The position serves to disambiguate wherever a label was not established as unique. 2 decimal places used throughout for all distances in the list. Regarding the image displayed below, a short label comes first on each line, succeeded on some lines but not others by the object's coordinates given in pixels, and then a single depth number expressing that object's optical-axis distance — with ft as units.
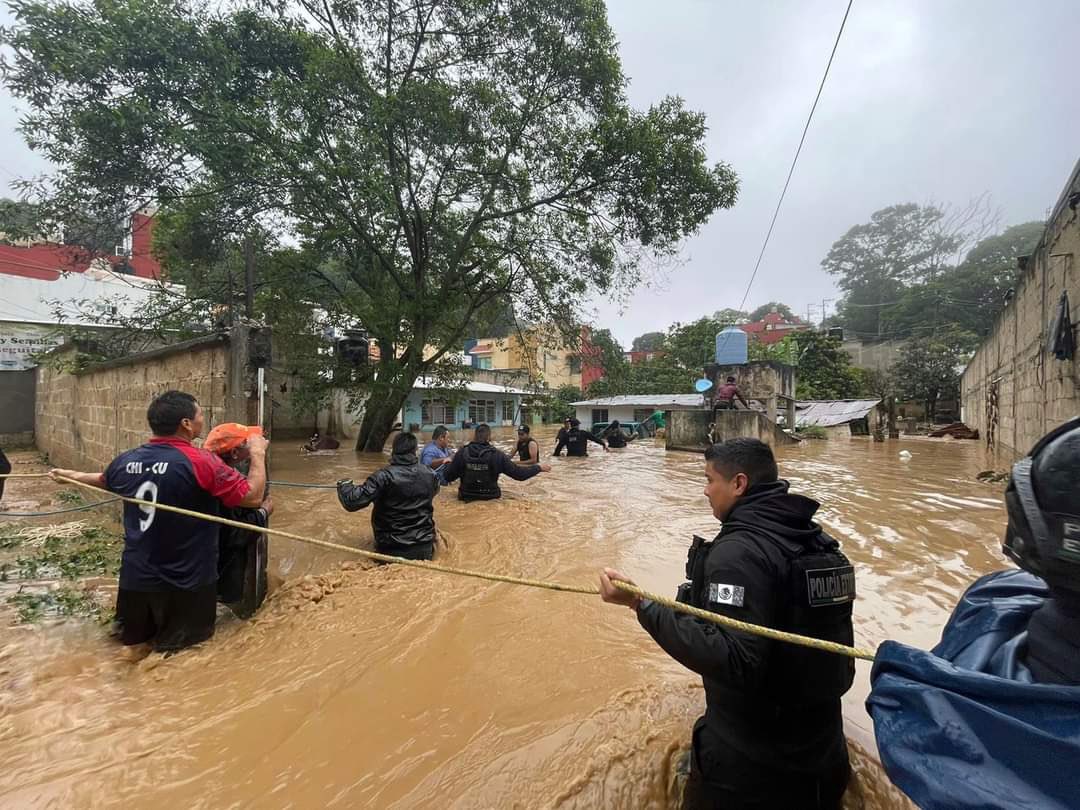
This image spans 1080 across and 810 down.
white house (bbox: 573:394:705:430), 93.05
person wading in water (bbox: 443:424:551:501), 24.22
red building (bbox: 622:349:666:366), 128.42
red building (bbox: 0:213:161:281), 63.10
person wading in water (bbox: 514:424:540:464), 29.27
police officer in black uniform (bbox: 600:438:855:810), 5.08
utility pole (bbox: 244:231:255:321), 17.69
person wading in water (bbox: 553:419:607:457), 48.44
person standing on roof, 47.37
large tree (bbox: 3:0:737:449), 28.04
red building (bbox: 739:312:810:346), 163.10
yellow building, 43.86
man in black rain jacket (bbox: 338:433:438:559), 15.21
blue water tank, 56.70
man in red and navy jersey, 9.58
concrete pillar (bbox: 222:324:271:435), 14.83
